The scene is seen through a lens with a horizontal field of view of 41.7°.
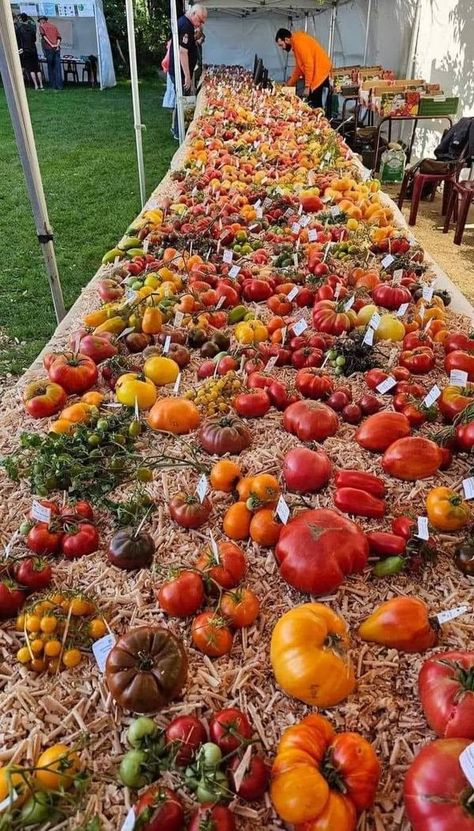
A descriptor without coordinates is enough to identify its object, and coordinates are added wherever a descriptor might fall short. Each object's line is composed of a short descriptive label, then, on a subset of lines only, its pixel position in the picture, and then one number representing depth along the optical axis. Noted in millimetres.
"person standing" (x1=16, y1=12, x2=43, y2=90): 19031
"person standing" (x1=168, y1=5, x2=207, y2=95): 11117
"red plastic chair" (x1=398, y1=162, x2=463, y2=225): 8133
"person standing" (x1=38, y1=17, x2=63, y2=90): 19672
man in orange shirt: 11047
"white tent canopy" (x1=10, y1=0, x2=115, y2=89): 20078
